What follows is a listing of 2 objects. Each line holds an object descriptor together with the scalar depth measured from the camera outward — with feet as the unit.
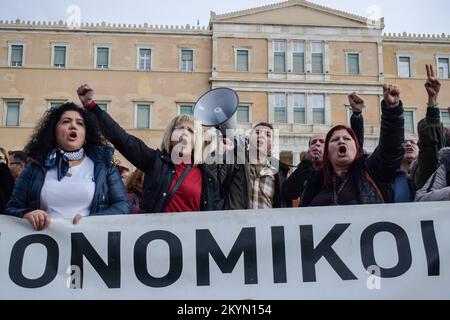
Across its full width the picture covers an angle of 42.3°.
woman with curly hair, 11.50
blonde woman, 12.62
